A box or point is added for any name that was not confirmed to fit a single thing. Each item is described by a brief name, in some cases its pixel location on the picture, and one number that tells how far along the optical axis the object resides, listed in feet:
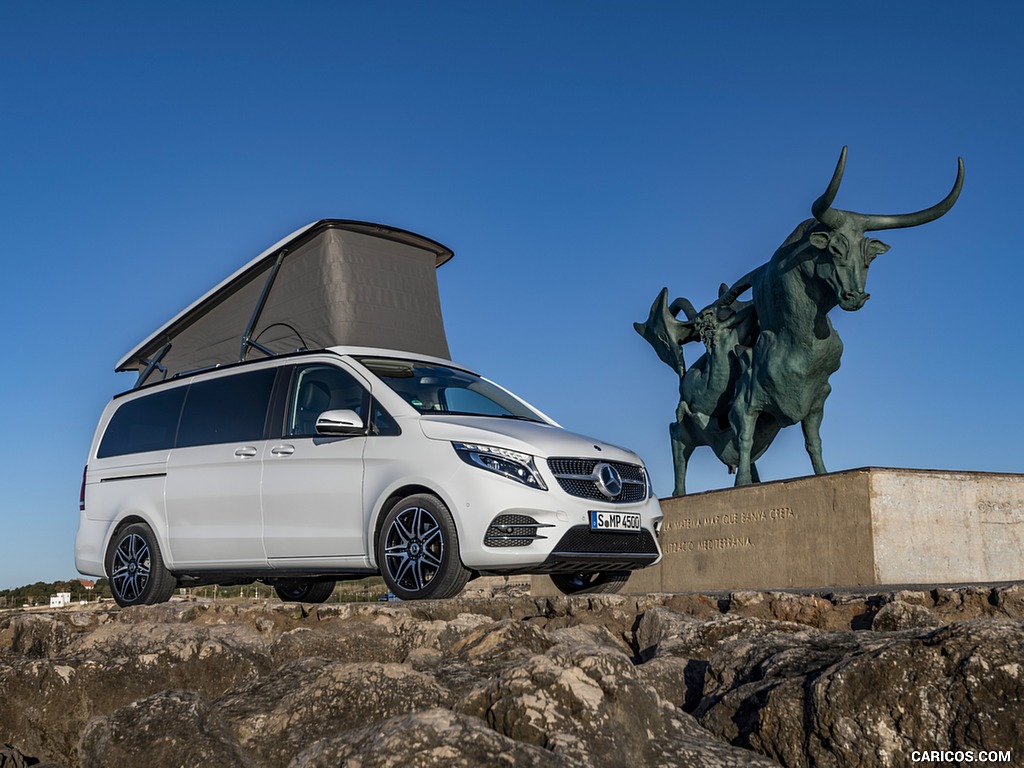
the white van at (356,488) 20.98
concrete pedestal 32.40
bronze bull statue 40.09
